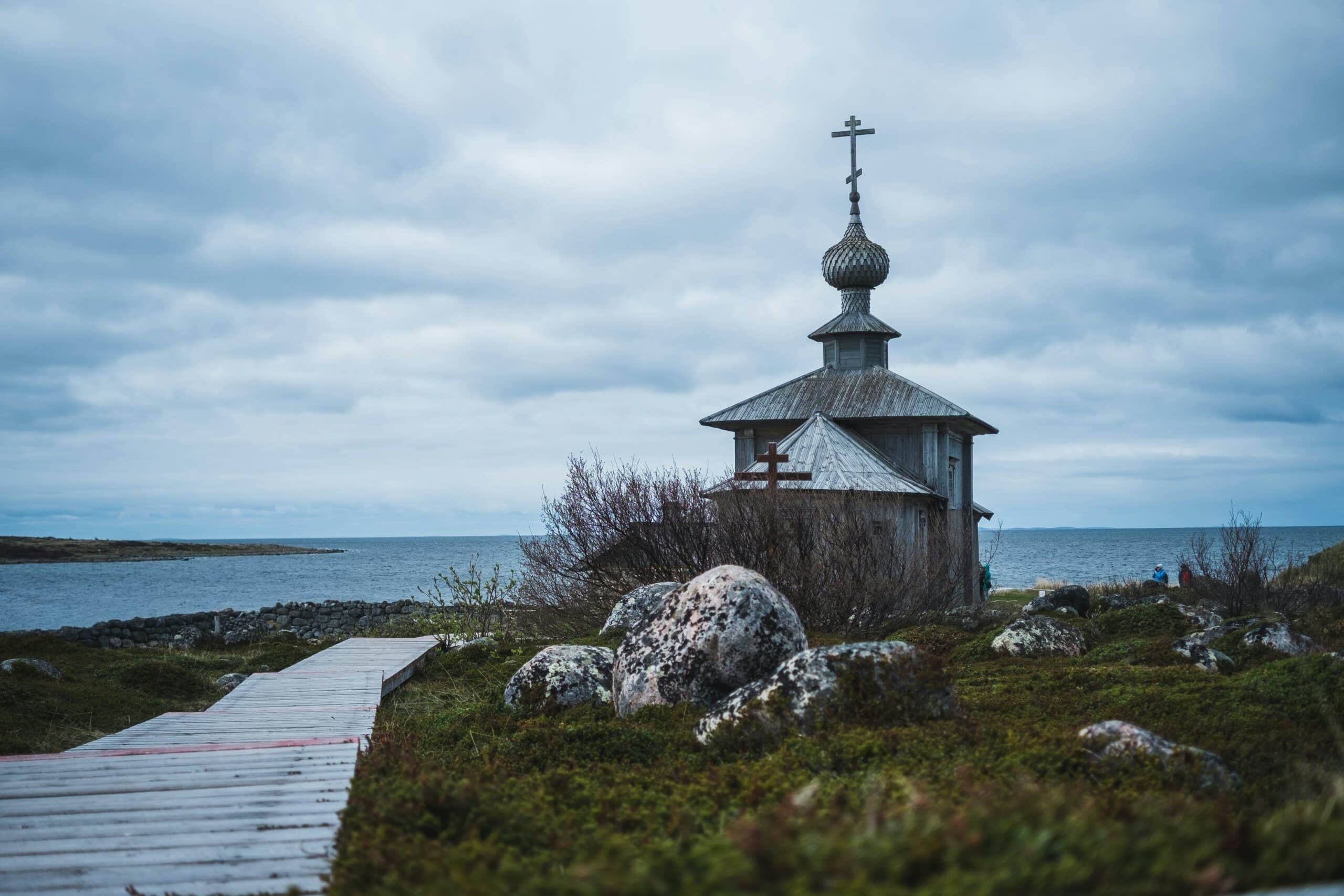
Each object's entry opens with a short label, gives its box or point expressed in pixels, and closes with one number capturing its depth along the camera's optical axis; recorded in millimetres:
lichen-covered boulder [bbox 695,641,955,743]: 7594
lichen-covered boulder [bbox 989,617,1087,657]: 14227
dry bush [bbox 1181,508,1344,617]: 21703
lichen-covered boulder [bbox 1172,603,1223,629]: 17031
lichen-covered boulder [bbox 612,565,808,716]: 9258
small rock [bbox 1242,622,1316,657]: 13023
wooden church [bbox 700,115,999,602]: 27281
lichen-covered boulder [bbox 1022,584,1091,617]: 21109
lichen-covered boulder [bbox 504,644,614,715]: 10602
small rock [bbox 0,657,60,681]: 14293
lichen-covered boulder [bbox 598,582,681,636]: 14430
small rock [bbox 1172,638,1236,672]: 11969
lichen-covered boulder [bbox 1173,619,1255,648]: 14133
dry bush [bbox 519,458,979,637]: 16016
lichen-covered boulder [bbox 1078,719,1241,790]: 6133
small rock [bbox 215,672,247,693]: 15805
